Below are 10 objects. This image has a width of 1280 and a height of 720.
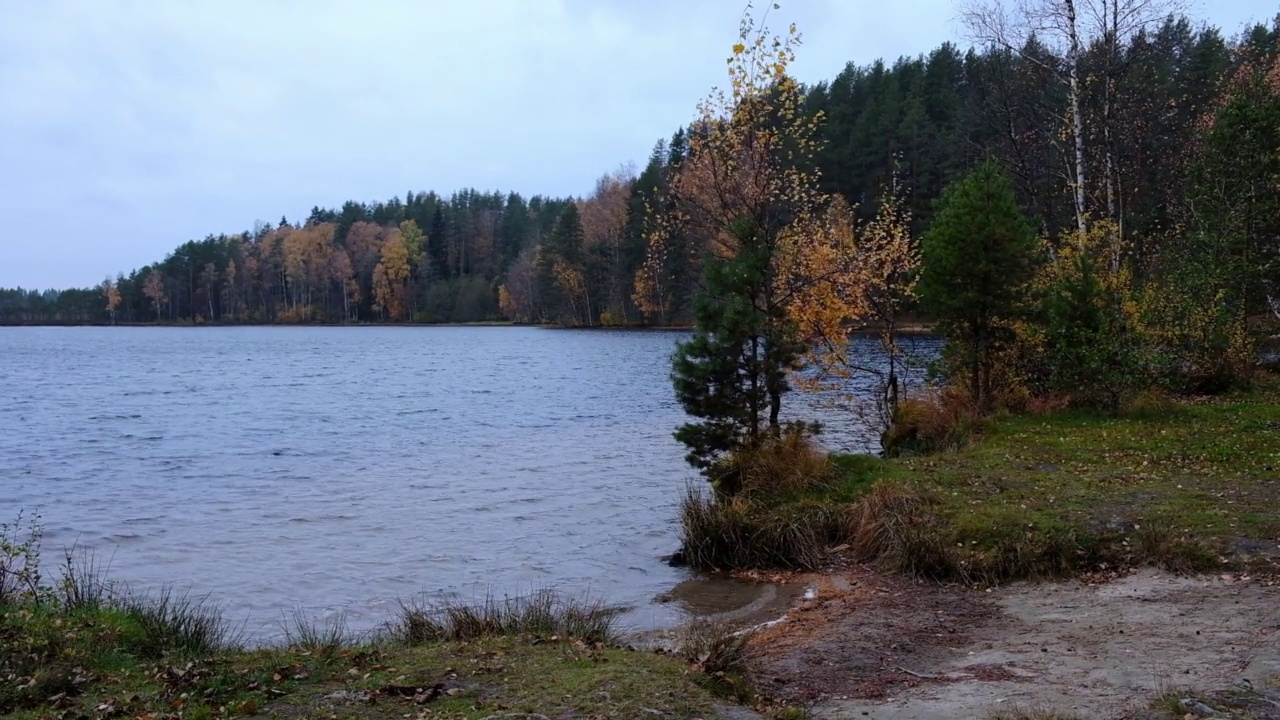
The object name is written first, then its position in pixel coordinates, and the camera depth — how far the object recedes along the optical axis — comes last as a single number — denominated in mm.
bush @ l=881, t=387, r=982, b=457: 18078
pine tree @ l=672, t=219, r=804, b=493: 15453
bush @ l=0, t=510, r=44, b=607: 9484
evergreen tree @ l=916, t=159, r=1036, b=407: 19031
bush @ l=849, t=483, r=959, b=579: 11336
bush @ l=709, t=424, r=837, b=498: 14562
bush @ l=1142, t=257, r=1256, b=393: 20828
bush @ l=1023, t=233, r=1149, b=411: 18406
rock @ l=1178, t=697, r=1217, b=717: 5992
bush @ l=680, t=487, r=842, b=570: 13070
